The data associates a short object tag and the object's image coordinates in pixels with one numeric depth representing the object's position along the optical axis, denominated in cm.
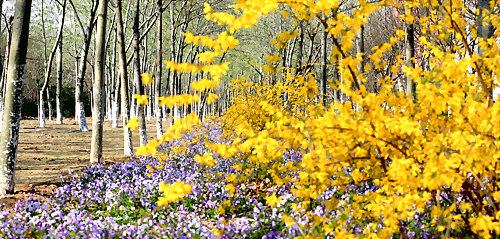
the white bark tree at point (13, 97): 607
